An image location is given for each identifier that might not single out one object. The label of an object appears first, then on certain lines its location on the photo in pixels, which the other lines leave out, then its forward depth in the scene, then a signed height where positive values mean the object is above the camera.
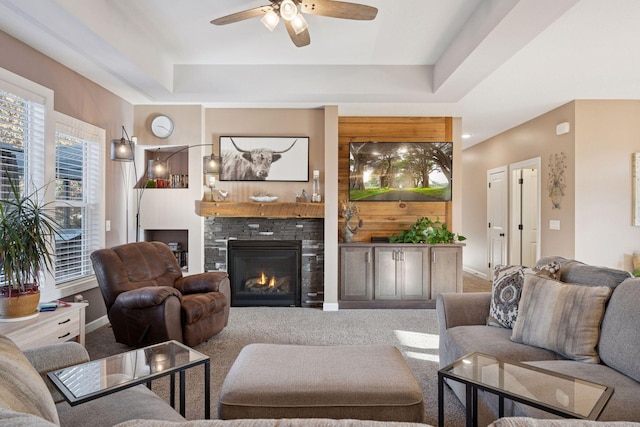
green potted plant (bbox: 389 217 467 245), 4.68 -0.23
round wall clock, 4.65 +1.13
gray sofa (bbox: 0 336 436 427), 0.69 -0.60
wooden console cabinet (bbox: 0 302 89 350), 2.30 -0.78
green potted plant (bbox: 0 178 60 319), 2.36 -0.28
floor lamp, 3.64 +0.65
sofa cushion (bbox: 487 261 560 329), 2.36 -0.50
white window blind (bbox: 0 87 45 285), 2.83 +0.59
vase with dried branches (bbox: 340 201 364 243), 4.79 -0.04
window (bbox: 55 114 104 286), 3.52 +0.20
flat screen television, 4.93 +0.61
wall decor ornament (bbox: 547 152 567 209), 4.69 +0.50
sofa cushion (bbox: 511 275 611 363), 1.93 -0.56
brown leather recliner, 2.98 -0.74
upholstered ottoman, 1.61 -0.79
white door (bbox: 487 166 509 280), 6.15 +0.01
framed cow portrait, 4.84 +0.78
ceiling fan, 2.32 +1.34
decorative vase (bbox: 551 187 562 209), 4.75 +0.26
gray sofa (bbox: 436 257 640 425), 1.56 -0.74
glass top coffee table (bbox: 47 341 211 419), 1.43 -0.69
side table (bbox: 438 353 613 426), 1.33 -0.68
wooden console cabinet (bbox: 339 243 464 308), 4.64 -0.73
